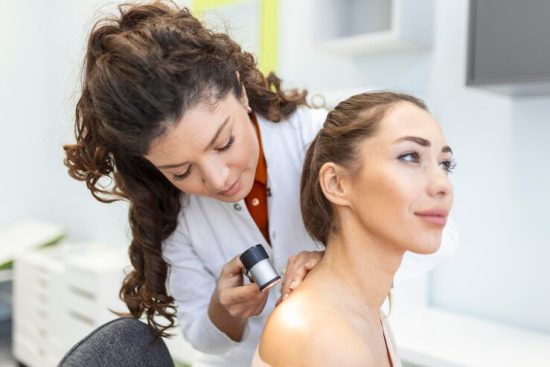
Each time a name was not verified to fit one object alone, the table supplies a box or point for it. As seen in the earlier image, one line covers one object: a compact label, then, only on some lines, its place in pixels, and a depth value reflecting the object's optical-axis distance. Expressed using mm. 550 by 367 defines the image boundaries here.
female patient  862
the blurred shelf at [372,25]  1791
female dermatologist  936
